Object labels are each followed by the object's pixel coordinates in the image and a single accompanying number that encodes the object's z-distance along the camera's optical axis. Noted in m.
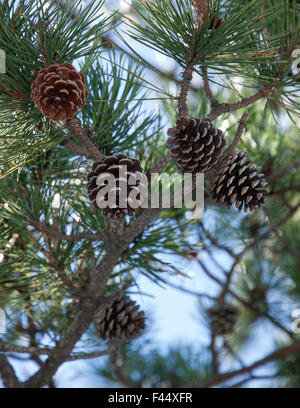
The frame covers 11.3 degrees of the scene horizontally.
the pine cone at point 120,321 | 1.63
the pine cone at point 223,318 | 2.10
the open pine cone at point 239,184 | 1.45
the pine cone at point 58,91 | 1.37
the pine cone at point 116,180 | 1.43
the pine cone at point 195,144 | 1.41
